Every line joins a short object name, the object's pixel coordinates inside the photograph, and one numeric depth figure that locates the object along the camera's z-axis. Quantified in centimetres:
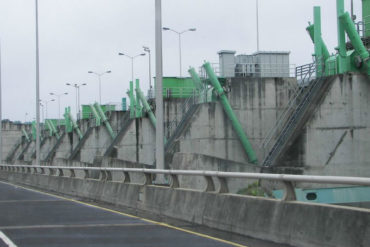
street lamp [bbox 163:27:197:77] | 5573
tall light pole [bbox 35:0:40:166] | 4079
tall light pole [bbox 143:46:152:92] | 6702
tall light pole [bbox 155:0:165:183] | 1911
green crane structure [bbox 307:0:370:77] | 3241
